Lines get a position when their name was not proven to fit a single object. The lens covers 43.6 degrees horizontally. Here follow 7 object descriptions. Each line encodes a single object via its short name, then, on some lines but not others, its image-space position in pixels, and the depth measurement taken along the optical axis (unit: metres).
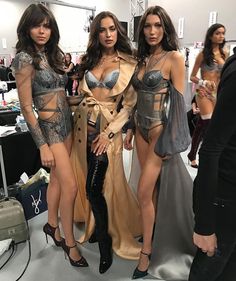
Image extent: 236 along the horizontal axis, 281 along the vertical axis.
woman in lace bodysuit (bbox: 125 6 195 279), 1.61
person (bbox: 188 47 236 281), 0.76
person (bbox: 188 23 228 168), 3.23
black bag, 2.45
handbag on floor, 2.09
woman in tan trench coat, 1.71
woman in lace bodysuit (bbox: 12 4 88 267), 1.64
